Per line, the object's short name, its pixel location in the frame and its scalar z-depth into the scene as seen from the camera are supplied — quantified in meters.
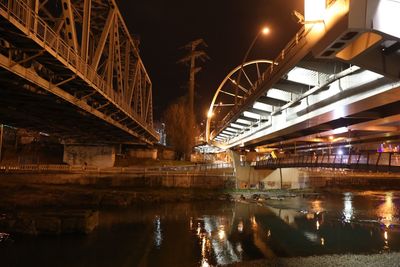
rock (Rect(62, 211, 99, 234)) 27.73
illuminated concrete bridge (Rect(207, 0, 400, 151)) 10.78
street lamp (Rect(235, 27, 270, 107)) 27.86
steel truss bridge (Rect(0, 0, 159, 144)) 18.98
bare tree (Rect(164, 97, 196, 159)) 85.10
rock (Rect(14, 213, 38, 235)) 26.91
